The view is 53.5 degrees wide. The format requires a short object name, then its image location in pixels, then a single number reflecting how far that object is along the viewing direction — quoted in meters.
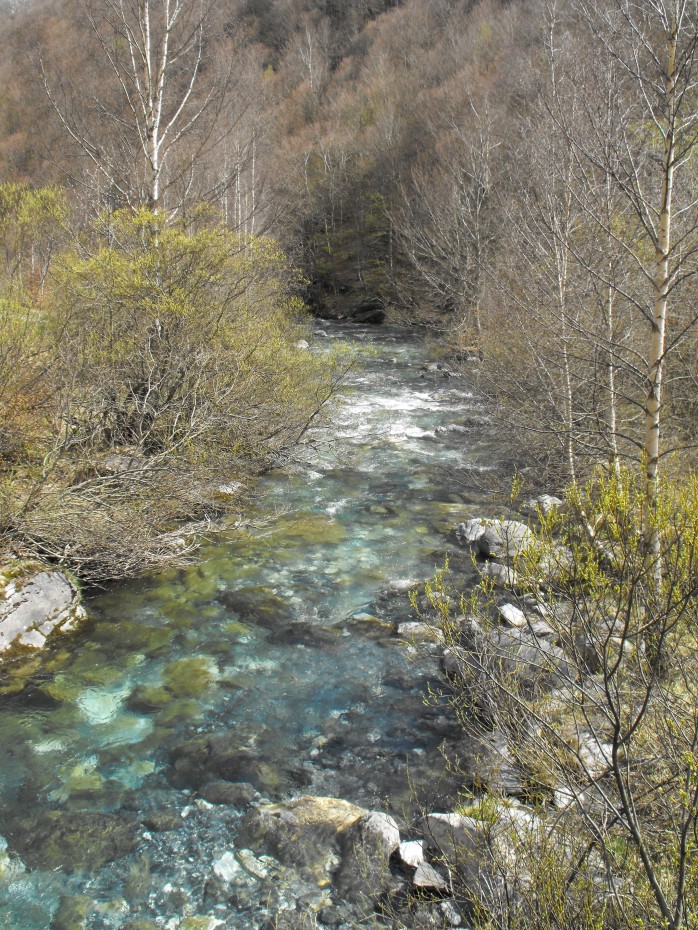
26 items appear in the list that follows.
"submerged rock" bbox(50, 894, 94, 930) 4.12
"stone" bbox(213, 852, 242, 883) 4.42
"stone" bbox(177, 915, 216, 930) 4.07
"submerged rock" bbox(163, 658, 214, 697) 6.34
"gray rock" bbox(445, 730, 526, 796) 4.69
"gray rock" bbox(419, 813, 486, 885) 3.87
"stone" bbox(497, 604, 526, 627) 6.93
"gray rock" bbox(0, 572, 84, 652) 6.77
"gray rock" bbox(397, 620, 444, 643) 7.07
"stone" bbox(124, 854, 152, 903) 4.30
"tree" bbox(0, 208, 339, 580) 7.52
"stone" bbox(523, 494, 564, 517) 9.81
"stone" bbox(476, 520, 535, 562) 8.70
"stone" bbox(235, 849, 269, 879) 4.44
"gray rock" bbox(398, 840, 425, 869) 4.21
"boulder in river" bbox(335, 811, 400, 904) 4.24
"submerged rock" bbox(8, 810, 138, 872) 4.55
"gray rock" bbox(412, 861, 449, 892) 4.01
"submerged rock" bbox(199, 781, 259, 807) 5.07
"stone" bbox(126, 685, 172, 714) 6.08
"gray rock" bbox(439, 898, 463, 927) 3.79
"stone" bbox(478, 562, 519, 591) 7.90
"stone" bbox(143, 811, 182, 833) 4.81
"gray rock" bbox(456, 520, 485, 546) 9.30
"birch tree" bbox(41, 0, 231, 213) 10.35
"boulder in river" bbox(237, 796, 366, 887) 4.51
